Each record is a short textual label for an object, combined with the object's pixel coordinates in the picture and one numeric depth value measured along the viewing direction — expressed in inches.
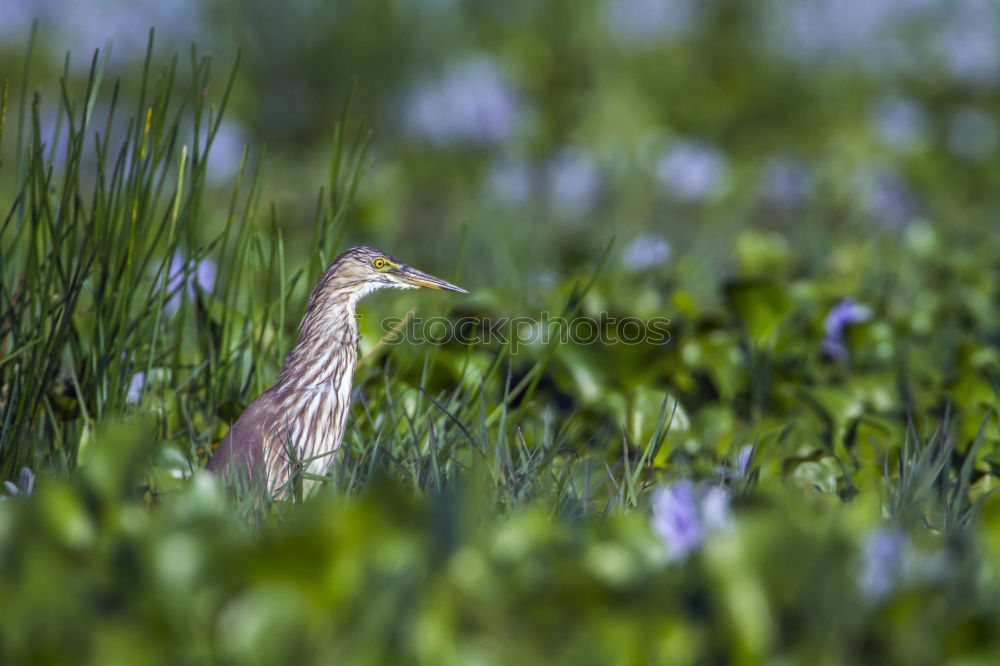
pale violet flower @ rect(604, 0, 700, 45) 698.8
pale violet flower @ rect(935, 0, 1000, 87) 679.1
